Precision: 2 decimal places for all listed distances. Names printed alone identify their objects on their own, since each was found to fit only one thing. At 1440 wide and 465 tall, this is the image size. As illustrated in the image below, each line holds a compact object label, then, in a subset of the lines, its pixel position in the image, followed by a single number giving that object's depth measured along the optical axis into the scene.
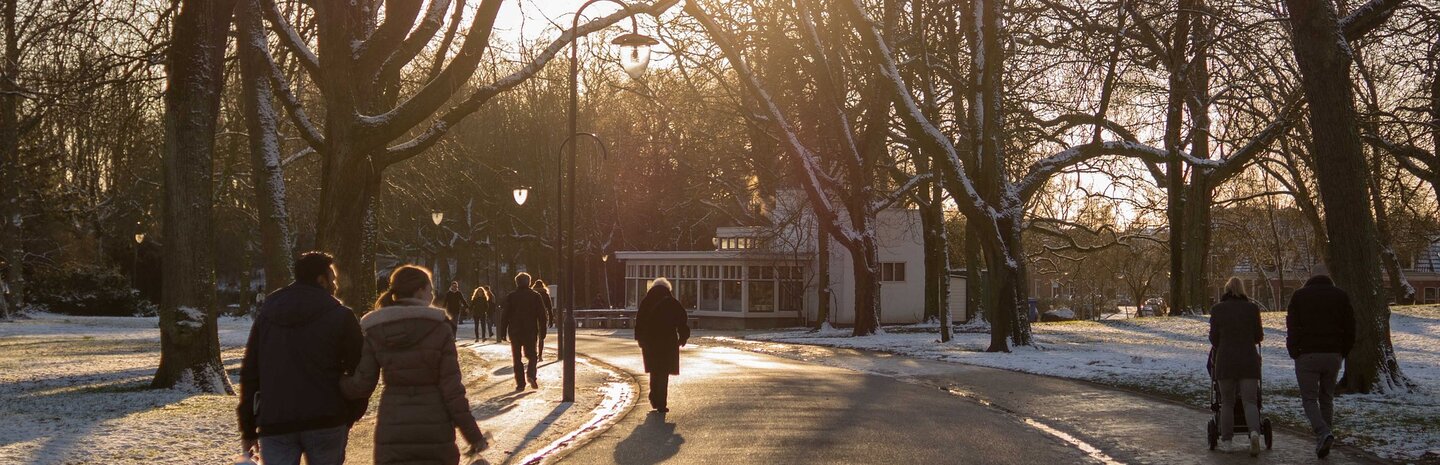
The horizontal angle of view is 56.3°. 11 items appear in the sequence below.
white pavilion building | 53.41
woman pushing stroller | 10.82
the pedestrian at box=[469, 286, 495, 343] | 33.35
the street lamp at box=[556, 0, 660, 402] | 15.95
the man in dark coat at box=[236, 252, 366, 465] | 6.27
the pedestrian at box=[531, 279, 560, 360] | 27.65
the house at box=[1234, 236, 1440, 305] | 93.38
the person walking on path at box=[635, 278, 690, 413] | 14.45
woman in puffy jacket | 6.52
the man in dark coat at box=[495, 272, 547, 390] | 18.64
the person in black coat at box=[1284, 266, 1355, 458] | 10.91
